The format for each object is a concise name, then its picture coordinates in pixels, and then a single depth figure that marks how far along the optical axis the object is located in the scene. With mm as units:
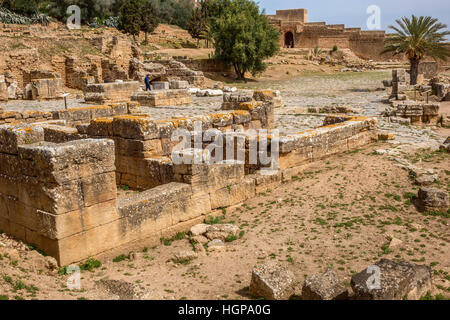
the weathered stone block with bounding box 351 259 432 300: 5039
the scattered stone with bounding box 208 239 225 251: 7398
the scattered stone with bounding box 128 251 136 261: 7111
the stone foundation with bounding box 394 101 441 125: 16266
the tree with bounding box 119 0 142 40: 42250
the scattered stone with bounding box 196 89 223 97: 25688
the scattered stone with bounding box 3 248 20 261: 6309
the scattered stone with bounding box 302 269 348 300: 5227
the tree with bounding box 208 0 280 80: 33781
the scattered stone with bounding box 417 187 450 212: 8367
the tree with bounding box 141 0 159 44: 44438
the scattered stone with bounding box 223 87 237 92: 26964
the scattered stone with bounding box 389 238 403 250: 7169
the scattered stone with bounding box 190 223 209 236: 7941
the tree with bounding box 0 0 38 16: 48878
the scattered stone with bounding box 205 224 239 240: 7805
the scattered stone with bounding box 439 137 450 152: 11523
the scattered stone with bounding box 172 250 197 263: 7004
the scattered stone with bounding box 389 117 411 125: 15703
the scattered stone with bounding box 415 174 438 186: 9383
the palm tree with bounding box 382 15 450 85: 25484
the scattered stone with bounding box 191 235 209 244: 7643
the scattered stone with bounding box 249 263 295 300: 5570
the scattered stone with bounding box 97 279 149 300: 5371
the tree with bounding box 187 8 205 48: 47781
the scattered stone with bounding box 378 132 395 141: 12977
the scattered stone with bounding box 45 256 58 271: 6293
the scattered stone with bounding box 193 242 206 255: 7283
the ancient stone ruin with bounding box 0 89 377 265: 6395
